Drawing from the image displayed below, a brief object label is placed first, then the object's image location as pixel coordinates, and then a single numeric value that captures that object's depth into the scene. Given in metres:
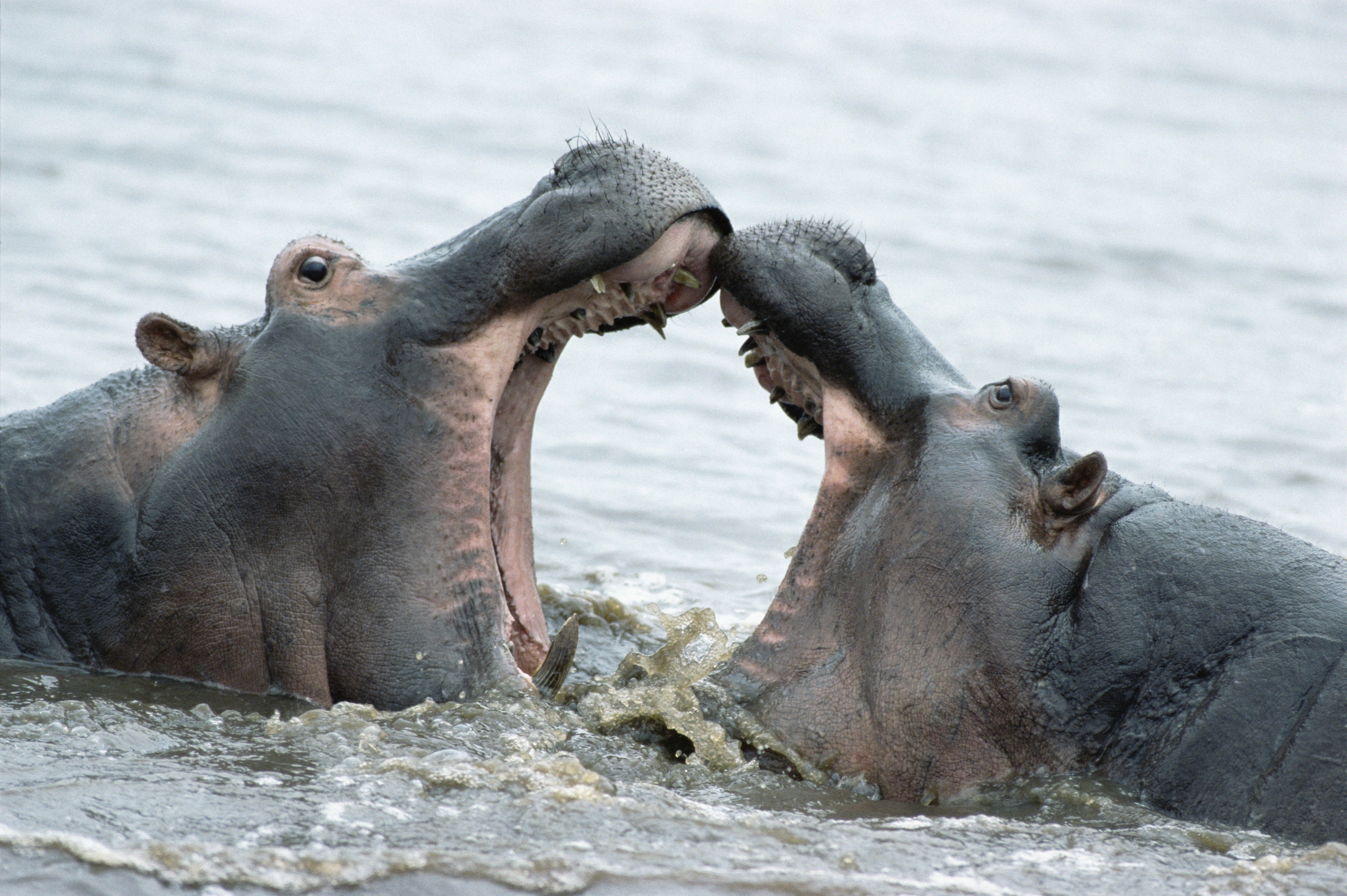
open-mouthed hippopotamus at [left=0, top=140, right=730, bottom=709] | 10.42
